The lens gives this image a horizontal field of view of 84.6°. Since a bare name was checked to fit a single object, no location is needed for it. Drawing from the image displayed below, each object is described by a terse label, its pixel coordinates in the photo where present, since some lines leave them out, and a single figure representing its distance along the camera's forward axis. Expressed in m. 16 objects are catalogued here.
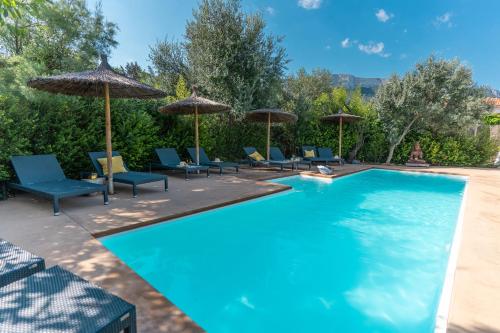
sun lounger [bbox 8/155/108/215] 4.86
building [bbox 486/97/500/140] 16.09
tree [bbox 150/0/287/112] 12.23
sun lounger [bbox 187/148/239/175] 9.92
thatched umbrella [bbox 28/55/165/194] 5.30
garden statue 14.83
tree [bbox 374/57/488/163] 13.76
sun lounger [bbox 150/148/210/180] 8.66
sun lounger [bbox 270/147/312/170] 12.85
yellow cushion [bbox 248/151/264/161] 12.09
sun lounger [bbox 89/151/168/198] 6.22
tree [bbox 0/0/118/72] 9.05
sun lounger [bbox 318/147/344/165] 13.77
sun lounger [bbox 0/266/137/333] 1.38
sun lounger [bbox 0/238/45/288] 1.88
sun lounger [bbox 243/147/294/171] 11.22
